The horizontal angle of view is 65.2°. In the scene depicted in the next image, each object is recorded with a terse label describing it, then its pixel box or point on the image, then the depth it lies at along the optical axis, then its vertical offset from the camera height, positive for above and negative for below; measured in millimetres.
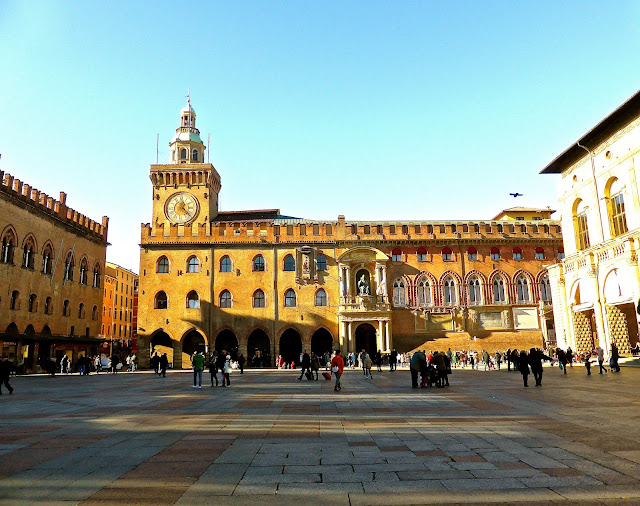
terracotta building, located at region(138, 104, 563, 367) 42031 +5658
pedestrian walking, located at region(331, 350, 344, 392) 16266 -488
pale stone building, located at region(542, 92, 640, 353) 25359 +5959
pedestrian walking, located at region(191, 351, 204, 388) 17922 -210
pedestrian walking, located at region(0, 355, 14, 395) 16375 -255
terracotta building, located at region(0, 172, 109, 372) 31683 +5930
